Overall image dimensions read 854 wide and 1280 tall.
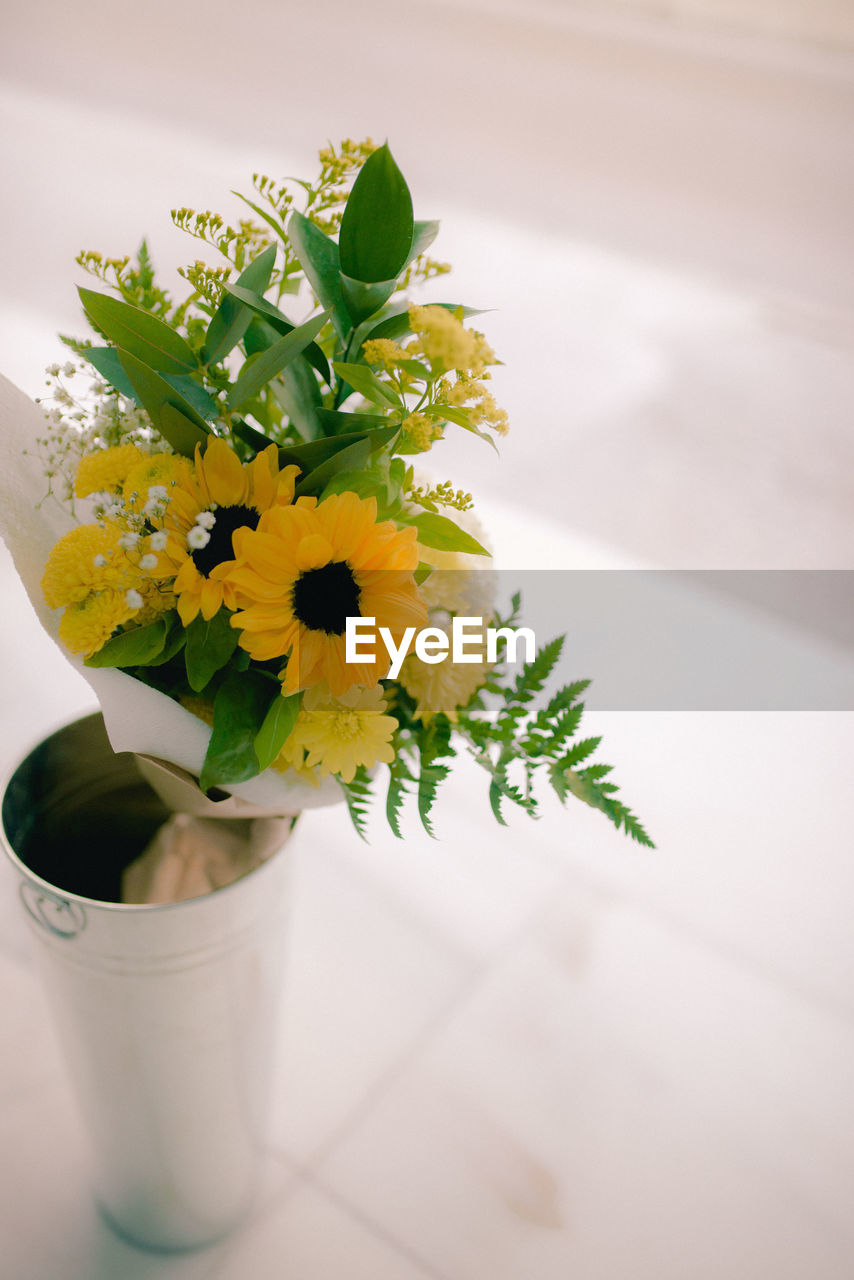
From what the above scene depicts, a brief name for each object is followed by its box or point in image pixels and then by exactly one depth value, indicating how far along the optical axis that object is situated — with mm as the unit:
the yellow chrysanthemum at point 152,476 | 566
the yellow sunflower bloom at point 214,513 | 550
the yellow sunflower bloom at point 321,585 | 536
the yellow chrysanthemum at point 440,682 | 627
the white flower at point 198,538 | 542
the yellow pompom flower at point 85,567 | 547
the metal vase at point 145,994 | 748
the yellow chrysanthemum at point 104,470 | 577
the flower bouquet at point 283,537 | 548
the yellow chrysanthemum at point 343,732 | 576
